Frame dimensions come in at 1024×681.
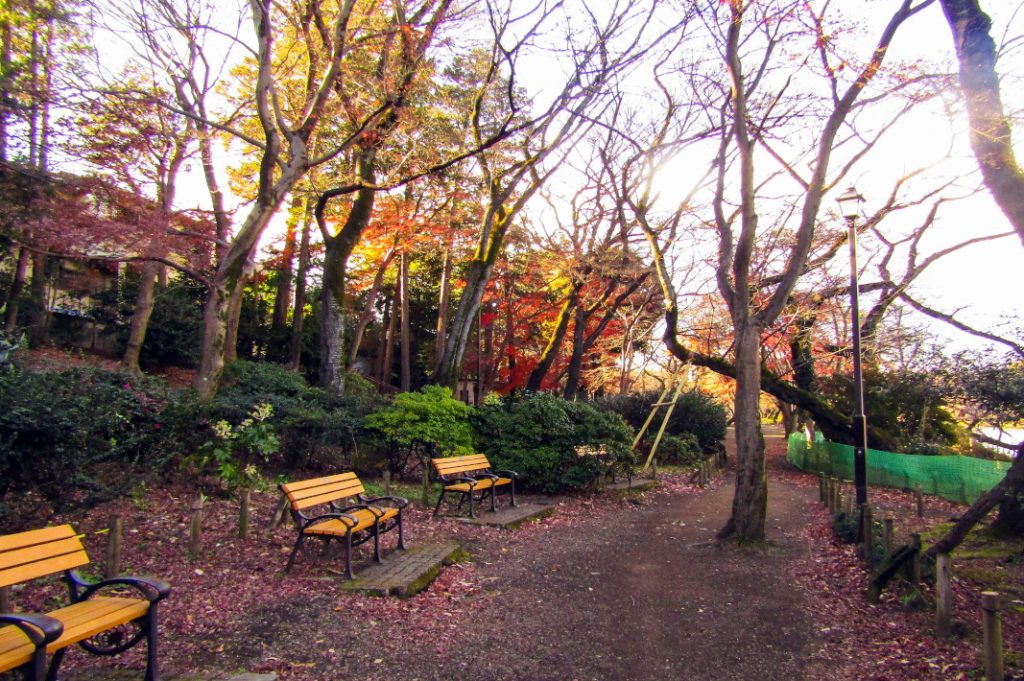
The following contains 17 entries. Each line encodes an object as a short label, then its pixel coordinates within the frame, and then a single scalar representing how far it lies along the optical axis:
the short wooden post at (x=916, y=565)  6.21
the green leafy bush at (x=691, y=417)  23.34
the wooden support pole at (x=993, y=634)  4.14
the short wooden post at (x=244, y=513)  7.05
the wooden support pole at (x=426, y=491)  10.36
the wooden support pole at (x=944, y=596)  5.33
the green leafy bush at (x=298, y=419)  8.73
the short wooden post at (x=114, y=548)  5.41
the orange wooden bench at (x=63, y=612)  3.24
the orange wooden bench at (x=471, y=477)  9.82
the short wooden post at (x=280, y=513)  7.57
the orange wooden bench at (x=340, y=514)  6.31
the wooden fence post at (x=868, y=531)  7.55
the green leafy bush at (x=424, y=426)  11.84
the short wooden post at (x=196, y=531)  6.38
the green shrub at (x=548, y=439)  12.44
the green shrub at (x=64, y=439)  5.81
